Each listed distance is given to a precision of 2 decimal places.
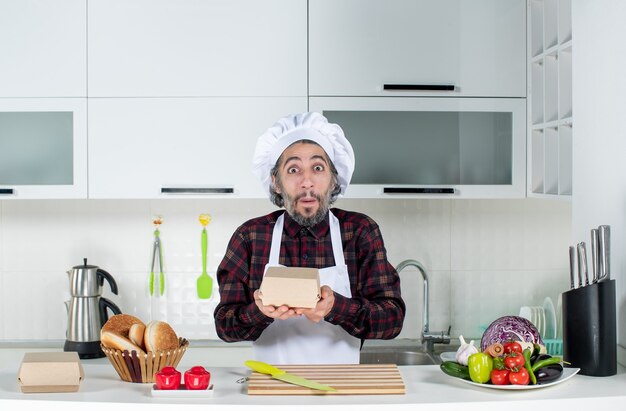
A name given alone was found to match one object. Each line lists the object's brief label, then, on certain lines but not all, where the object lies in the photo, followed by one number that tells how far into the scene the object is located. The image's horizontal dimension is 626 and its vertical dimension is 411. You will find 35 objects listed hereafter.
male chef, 2.20
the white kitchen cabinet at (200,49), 2.87
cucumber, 1.77
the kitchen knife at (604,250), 1.85
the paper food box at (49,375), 1.70
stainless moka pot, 3.02
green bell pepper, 1.73
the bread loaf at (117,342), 1.78
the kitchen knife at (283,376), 1.69
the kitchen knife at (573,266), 1.95
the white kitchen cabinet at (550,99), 2.62
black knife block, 1.87
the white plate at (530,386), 1.71
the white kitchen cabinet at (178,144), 2.88
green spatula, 3.25
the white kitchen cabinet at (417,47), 2.88
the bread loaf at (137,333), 1.79
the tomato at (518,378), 1.71
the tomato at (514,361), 1.72
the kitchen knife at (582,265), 1.91
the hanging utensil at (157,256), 3.25
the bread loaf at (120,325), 1.81
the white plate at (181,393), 1.68
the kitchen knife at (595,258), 1.88
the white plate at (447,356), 2.92
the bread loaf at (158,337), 1.79
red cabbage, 1.91
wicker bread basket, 1.77
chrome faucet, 3.20
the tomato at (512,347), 1.76
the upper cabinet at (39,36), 2.86
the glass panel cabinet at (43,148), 2.87
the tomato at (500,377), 1.72
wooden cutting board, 1.70
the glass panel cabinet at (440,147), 2.92
